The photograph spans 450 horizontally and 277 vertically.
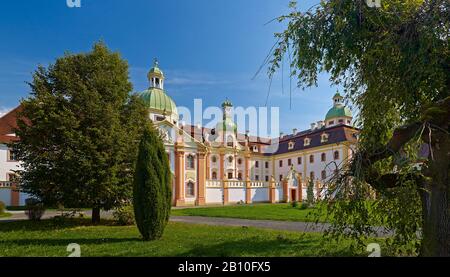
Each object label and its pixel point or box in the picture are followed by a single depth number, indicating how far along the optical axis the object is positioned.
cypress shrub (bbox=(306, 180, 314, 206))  31.27
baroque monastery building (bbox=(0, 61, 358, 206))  35.69
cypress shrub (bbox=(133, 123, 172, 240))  9.50
